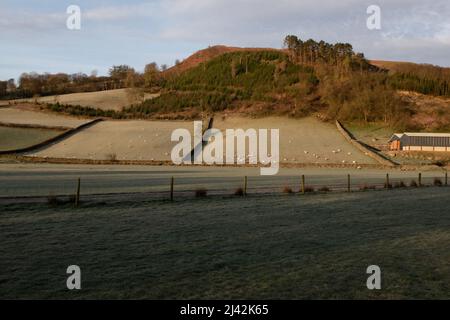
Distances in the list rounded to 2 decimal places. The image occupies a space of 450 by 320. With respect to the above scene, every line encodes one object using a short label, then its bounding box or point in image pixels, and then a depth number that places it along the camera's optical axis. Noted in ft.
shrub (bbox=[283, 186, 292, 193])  85.83
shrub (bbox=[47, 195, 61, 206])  65.67
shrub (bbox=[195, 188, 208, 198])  77.71
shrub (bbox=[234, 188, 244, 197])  81.30
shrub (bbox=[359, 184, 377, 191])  96.22
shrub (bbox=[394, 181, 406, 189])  102.83
